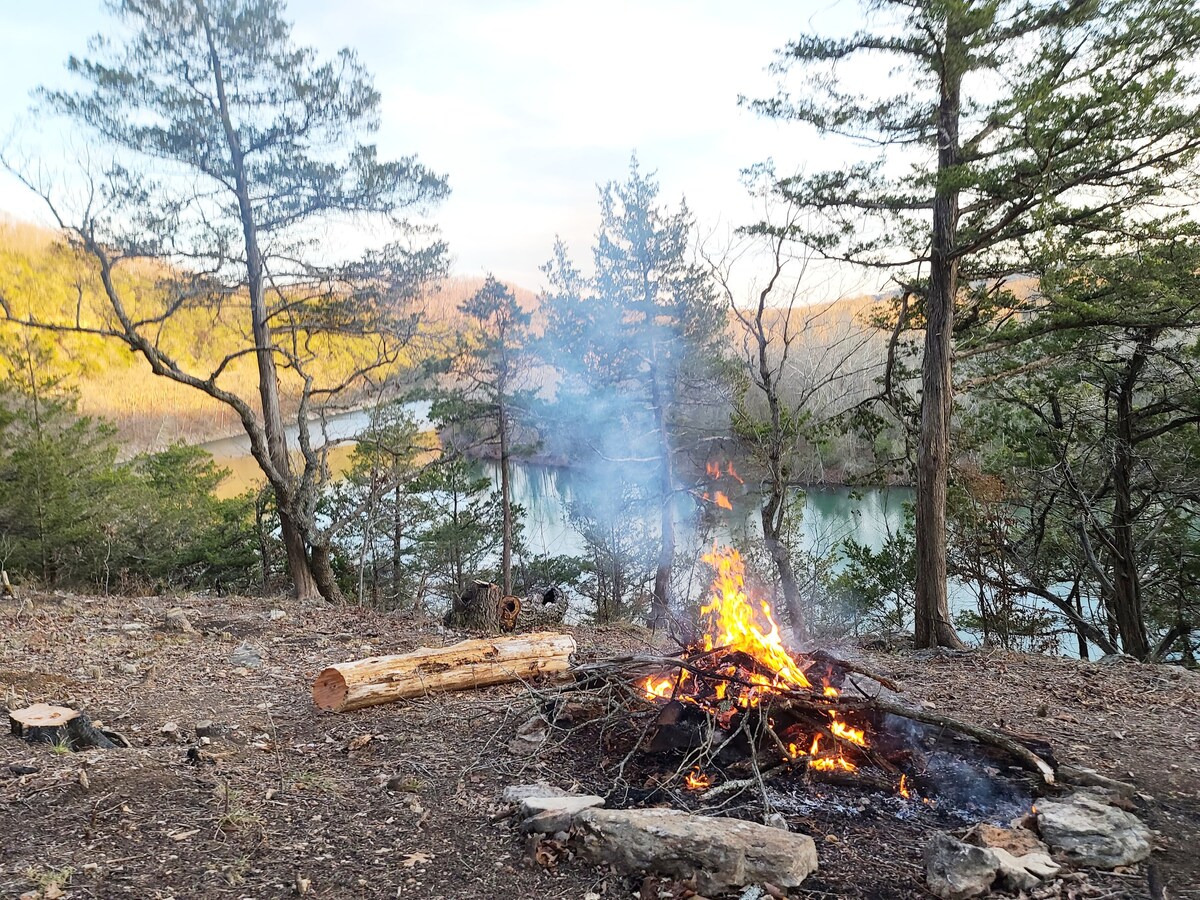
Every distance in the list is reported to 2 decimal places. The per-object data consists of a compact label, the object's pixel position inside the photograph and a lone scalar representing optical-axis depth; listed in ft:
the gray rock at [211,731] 15.04
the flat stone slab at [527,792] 12.14
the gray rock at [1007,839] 10.07
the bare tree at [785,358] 36.86
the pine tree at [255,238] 32.55
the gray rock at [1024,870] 9.35
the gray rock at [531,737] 14.10
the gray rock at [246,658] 21.20
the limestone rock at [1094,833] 9.95
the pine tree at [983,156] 19.75
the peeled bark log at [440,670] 16.58
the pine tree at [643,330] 56.54
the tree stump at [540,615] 32.00
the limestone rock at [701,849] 9.53
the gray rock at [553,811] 10.86
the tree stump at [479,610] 27.48
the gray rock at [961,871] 9.17
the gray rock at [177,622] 25.11
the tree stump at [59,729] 13.91
